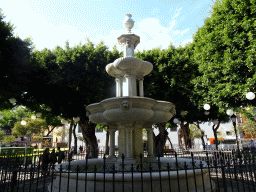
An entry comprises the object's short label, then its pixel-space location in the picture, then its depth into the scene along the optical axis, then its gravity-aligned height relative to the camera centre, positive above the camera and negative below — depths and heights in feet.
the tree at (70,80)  43.86 +13.52
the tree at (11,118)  133.02 +15.93
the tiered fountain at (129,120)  16.06 +2.02
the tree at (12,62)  35.55 +14.83
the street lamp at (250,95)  30.32 +6.25
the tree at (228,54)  33.55 +15.57
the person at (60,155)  36.36 -3.14
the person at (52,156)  35.63 -3.19
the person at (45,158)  34.79 -3.44
